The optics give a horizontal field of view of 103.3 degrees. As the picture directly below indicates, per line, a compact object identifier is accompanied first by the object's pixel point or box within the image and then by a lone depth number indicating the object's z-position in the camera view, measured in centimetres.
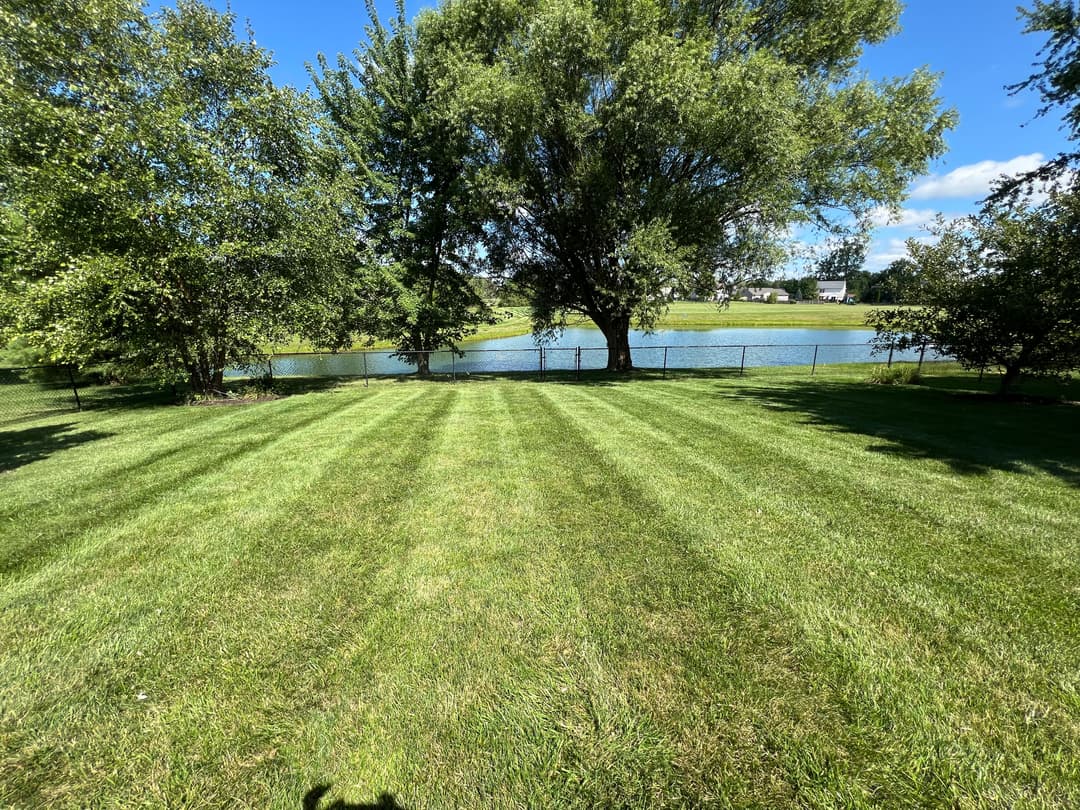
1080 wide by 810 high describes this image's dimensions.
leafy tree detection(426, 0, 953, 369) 1102
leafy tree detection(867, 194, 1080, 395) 827
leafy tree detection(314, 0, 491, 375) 1494
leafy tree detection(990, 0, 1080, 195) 1016
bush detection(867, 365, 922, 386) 1232
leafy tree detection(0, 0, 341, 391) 747
